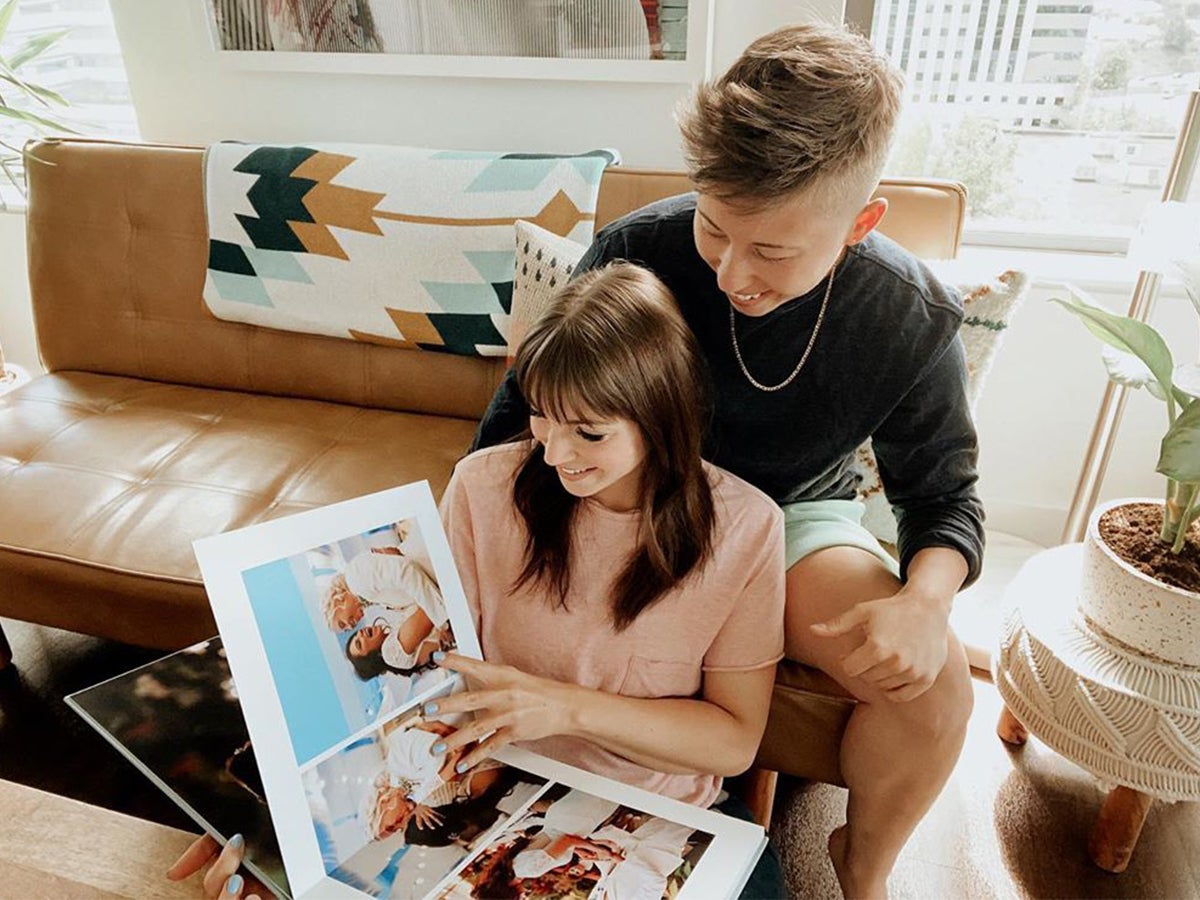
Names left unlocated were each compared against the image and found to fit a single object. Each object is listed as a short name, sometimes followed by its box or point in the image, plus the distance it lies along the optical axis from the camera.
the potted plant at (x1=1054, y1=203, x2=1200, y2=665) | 1.17
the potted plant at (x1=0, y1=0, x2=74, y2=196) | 2.12
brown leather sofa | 1.41
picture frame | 1.78
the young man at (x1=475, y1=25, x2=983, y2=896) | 0.97
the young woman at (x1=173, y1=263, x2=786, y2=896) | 0.88
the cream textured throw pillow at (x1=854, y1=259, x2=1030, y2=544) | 1.31
